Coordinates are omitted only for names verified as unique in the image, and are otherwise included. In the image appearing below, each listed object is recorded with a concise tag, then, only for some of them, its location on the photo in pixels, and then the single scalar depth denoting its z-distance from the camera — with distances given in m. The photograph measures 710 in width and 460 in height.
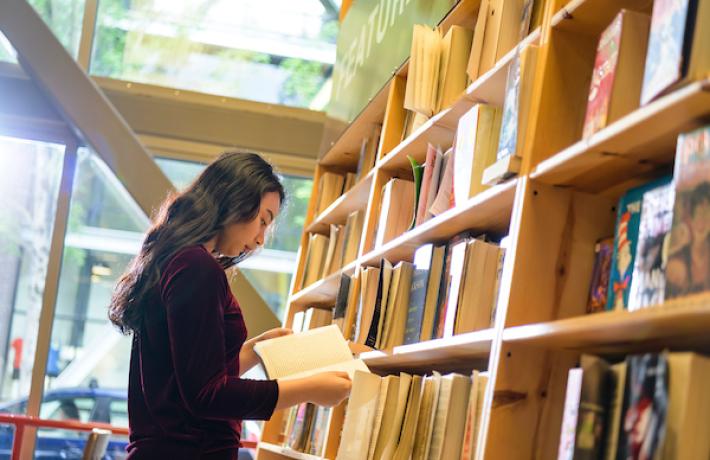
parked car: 4.86
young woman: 1.88
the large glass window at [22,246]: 4.89
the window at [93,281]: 4.95
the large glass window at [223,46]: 5.14
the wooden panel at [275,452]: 2.92
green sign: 2.79
